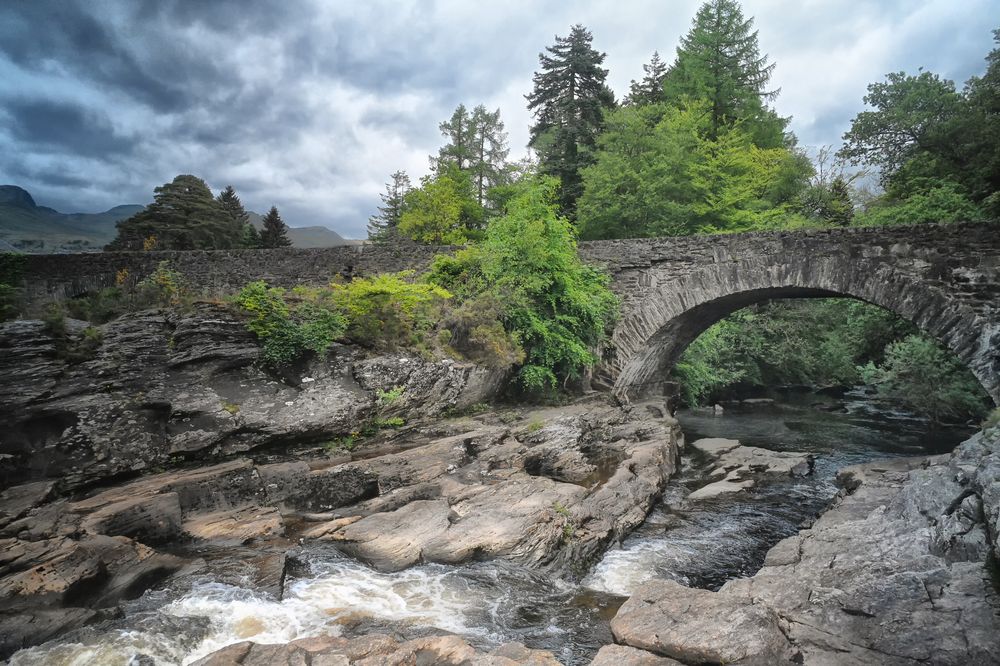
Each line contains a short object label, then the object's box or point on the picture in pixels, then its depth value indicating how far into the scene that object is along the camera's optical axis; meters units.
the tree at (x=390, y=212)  31.16
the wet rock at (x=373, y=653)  4.24
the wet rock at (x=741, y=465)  10.68
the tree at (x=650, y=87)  26.92
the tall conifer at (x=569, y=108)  23.03
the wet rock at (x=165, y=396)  7.31
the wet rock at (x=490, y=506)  6.82
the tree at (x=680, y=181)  18.53
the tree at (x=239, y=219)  33.81
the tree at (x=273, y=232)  33.72
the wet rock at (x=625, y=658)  4.43
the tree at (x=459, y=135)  27.77
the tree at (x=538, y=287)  12.44
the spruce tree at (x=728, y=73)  21.88
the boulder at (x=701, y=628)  4.41
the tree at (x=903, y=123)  17.31
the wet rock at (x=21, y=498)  6.10
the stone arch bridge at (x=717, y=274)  9.81
